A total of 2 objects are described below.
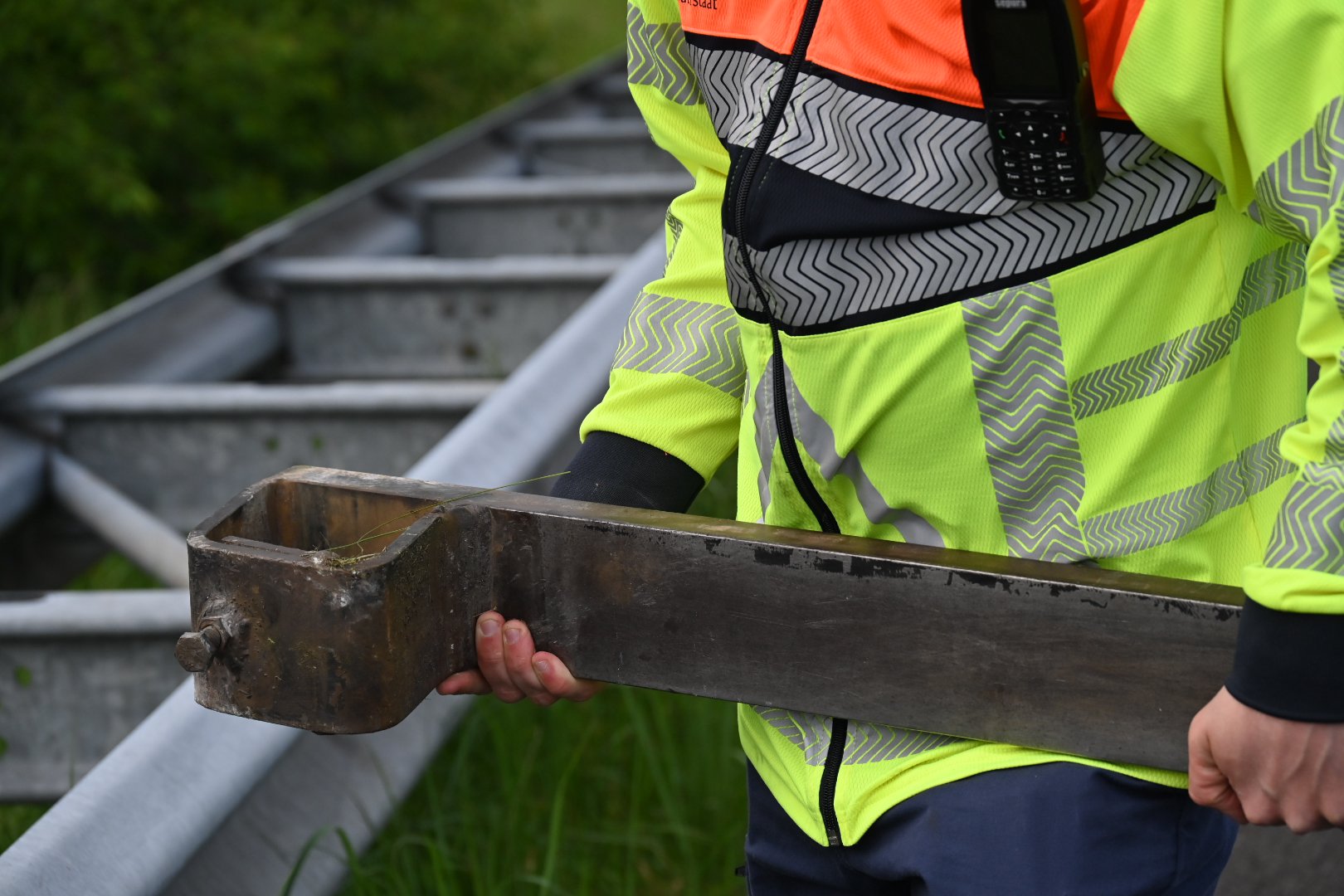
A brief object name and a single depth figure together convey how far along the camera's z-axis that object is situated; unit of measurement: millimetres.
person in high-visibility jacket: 2282
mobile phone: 2301
